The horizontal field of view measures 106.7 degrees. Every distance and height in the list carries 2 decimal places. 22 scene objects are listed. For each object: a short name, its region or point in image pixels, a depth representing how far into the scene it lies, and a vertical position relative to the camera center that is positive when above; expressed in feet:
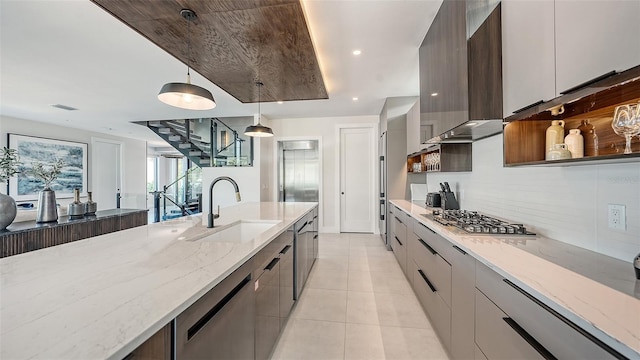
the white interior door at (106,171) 21.18 +0.99
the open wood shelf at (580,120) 3.08 +1.08
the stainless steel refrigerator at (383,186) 14.05 -0.34
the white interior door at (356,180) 17.56 +0.04
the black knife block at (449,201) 8.71 -0.77
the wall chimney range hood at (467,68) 5.12 +2.67
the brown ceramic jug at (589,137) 3.98 +0.72
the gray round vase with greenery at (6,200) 6.96 -0.53
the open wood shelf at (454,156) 8.16 +0.85
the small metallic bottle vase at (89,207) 9.58 -1.04
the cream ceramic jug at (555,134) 4.42 +0.86
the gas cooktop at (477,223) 5.08 -1.03
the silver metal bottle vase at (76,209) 9.20 -1.04
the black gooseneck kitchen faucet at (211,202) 5.88 -0.53
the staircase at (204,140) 18.11 +3.46
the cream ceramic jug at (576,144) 4.07 +0.61
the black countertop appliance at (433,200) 9.96 -0.84
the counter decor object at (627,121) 3.05 +0.76
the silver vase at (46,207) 8.09 -0.86
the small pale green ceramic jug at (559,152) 4.05 +0.47
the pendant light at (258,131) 10.71 +2.27
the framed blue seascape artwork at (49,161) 16.61 +1.63
